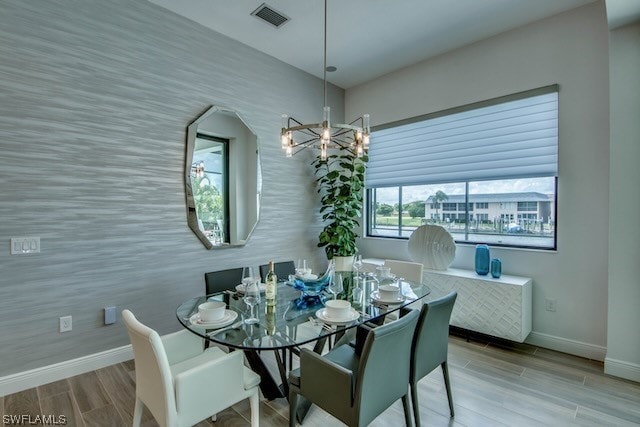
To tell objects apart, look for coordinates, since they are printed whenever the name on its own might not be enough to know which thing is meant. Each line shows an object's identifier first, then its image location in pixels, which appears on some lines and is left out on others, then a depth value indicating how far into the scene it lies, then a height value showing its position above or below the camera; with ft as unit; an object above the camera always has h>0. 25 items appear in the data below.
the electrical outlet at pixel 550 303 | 10.22 -3.23
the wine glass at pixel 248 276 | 7.48 -1.66
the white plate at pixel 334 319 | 5.93 -2.16
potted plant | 14.11 +0.06
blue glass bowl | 7.66 -1.94
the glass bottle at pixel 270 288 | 6.97 -1.80
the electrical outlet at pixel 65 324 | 8.29 -3.08
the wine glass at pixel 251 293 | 6.64 -1.99
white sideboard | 9.80 -3.18
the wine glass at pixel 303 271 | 8.81 -1.81
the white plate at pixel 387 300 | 7.11 -2.16
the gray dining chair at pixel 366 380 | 4.76 -2.85
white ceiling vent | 9.75 +6.27
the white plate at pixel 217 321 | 5.68 -2.14
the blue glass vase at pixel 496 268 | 10.60 -2.12
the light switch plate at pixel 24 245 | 7.63 -0.90
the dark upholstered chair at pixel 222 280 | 8.73 -2.10
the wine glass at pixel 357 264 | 9.40 -1.73
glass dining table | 5.31 -2.22
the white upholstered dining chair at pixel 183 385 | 4.61 -2.85
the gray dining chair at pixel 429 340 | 6.06 -2.73
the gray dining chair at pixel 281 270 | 10.31 -2.12
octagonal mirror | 10.64 +1.10
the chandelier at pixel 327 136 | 7.29 +1.83
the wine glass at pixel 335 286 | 7.93 -2.05
